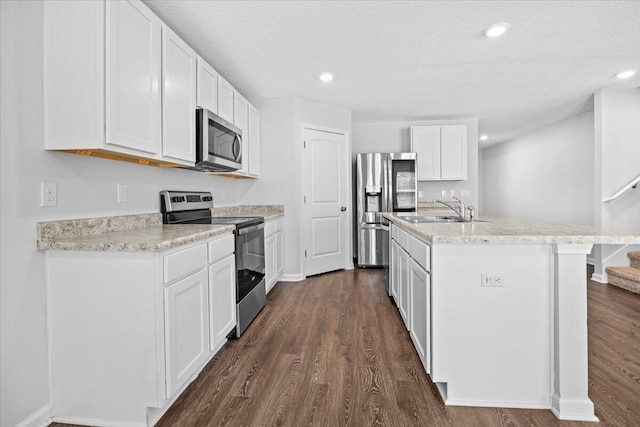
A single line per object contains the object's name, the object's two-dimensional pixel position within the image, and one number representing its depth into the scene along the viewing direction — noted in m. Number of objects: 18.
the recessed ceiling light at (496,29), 2.38
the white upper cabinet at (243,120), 3.31
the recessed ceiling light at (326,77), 3.32
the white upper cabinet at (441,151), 5.07
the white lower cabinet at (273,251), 3.38
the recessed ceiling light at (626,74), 3.31
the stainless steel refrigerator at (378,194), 4.82
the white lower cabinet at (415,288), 1.72
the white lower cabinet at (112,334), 1.46
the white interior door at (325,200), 4.21
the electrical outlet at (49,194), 1.51
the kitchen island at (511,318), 1.50
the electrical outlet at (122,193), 2.02
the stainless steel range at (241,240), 2.44
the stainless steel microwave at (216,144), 2.42
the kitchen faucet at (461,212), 2.67
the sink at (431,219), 2.59
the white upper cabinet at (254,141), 3.77
